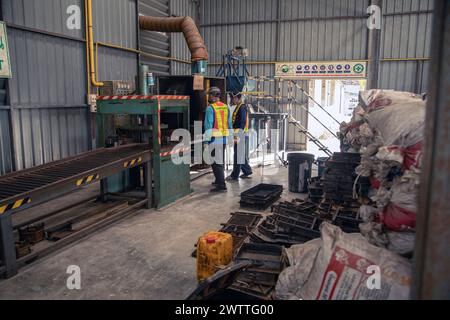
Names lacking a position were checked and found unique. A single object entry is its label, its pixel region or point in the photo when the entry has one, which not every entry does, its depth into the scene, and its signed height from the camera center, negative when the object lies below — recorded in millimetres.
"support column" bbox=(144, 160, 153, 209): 5590 -1246
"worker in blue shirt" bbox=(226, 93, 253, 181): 7934 -670
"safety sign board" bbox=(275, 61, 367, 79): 12297 +1208
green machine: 5484 -567
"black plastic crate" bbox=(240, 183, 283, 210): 5875 -1564
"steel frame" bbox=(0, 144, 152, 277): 3428 -857
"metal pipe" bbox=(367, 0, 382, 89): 7256 +903
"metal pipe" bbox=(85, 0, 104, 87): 7766 +1290
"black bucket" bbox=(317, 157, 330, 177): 7044 -1166
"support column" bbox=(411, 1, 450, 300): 1657 -367
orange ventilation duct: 8883 +1993
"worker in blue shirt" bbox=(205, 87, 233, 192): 6723 -553
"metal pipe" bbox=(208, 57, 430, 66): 11672 +1502
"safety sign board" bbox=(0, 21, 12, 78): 5918 +787
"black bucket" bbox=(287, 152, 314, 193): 6871 -1249
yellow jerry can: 3354 -1405
